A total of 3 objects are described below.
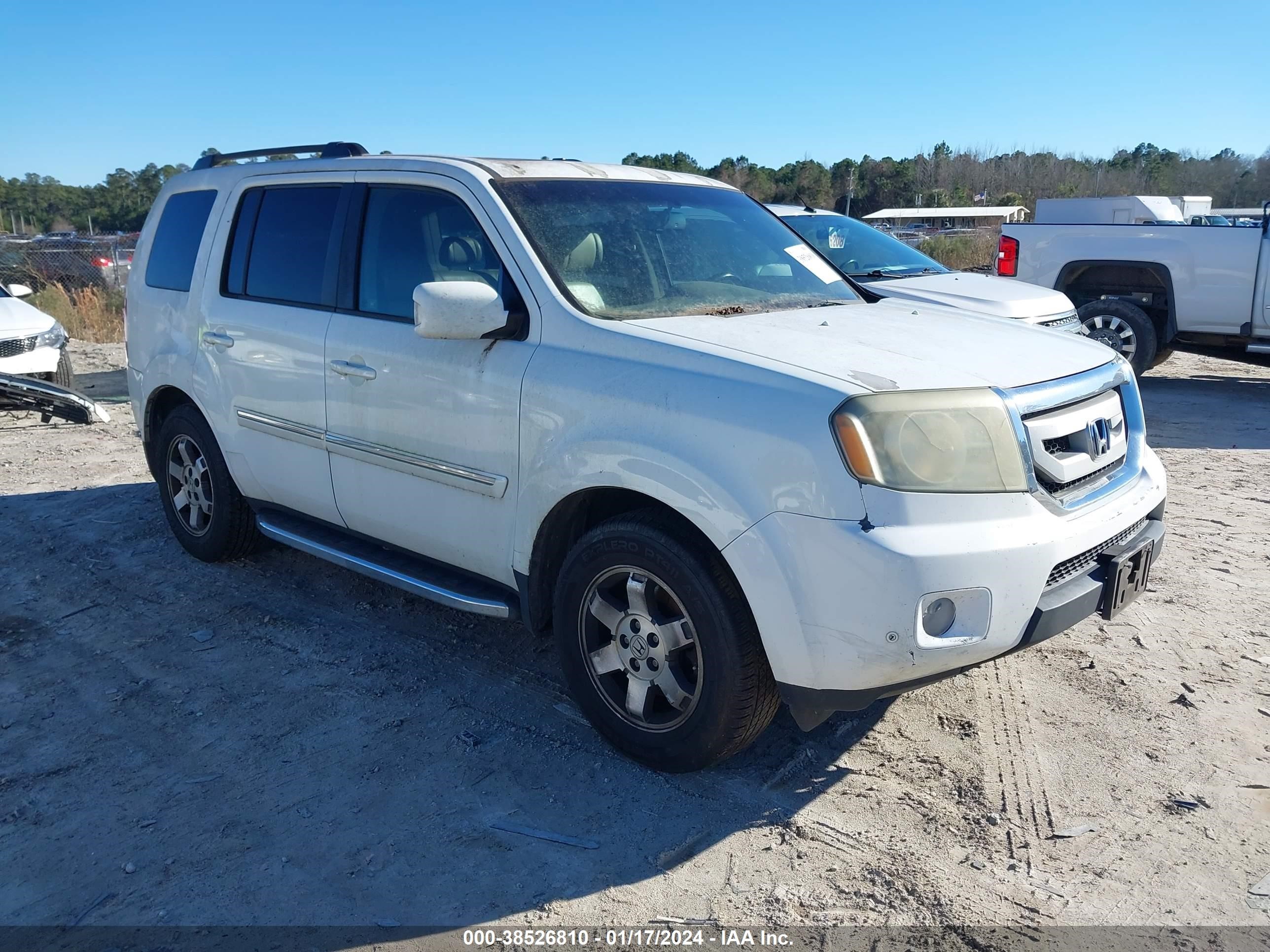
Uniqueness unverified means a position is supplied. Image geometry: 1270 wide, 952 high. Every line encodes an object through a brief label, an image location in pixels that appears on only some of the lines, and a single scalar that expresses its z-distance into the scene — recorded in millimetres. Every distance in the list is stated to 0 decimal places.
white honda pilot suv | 2875
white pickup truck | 9969
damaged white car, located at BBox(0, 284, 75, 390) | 9961
